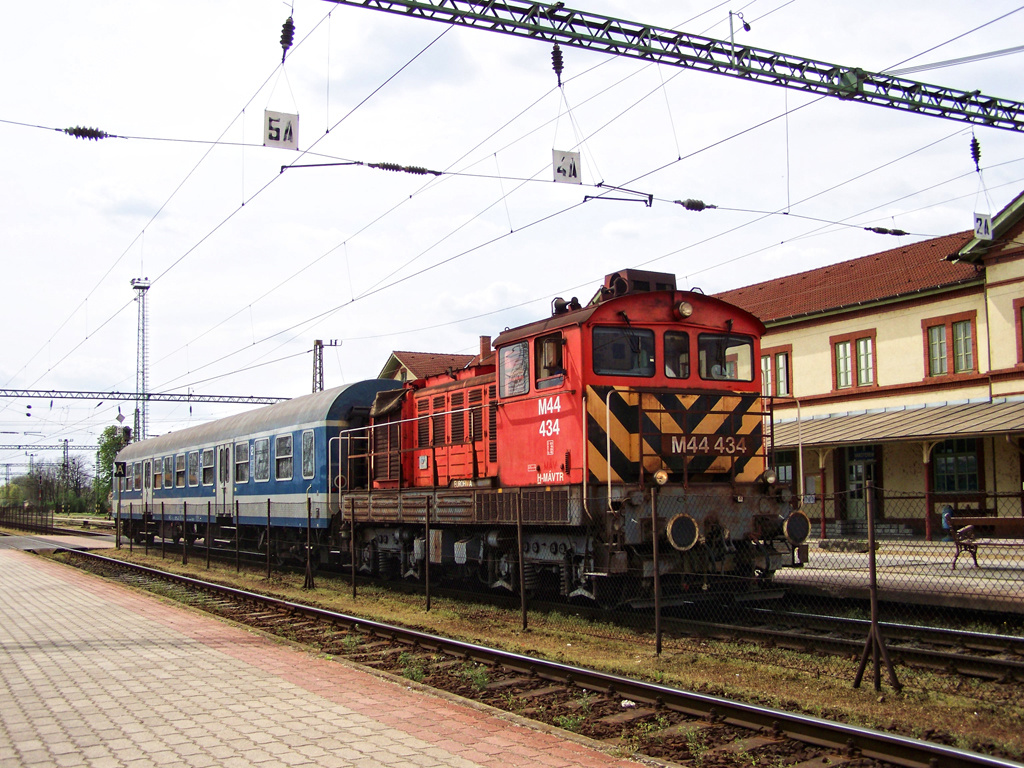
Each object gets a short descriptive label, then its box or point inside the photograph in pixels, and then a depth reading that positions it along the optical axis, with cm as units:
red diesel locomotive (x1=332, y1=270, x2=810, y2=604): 1127
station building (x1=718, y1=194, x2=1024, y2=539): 2467
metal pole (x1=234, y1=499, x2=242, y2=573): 2078
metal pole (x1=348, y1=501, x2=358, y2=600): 1518
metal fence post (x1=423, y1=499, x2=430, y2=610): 1356
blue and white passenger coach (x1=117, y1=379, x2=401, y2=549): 1869
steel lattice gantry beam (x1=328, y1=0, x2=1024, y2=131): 1294
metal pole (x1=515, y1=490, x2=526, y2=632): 1129
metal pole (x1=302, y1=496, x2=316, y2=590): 1698
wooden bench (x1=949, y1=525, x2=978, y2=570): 1283
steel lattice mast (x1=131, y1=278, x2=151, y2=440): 5425
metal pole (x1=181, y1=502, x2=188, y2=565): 2311
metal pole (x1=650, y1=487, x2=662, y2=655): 959
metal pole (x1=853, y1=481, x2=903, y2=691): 754
